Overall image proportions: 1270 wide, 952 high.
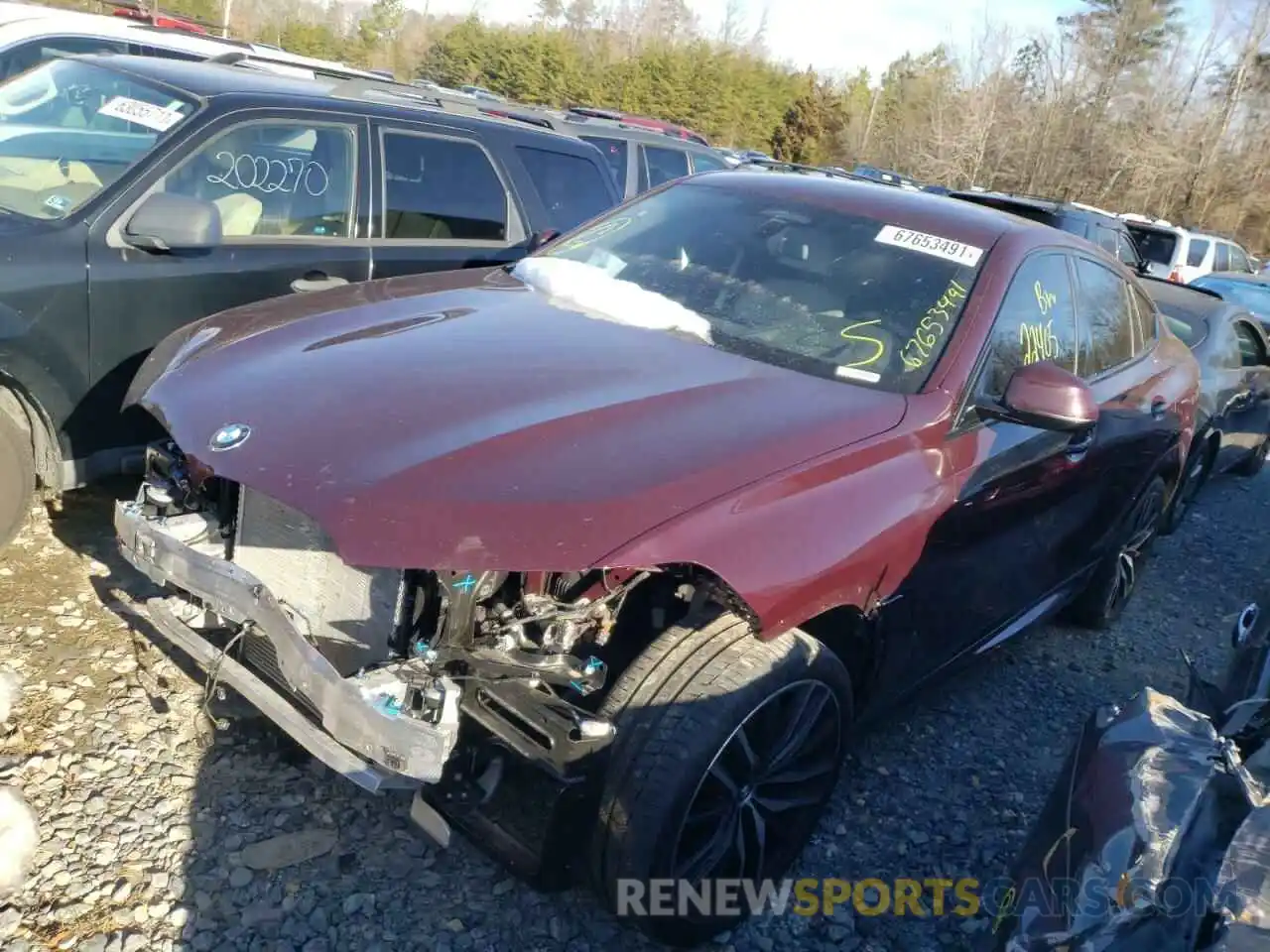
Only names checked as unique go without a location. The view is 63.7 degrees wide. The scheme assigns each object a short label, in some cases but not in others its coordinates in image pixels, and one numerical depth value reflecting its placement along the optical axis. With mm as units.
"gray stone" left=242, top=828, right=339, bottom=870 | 2699
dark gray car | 6212
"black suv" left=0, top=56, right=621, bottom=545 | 3529
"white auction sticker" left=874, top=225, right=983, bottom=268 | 3365
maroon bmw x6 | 2264
